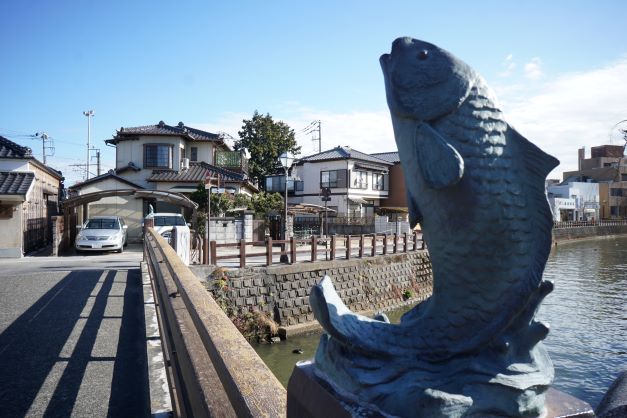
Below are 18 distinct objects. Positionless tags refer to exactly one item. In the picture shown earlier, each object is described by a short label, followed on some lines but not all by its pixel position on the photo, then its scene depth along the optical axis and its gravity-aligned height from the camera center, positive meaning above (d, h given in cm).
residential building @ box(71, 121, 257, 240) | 2158 +233
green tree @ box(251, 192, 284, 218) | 2198 +39
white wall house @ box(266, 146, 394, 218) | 3181 +244
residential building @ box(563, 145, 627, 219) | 5147 +416
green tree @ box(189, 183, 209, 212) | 2022 +69
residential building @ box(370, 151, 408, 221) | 3378 +108
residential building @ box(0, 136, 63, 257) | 1386 +40
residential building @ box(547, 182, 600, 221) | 4734 +131
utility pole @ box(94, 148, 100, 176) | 4066 +469
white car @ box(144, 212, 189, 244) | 1667 -34
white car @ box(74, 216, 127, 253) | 1566 -91
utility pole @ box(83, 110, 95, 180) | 3550 +585
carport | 1731 +52
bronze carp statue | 134 -18
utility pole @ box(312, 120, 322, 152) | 4102 +690
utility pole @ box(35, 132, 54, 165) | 3944 +649
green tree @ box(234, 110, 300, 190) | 3609 +587
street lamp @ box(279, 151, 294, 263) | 1477 +180
